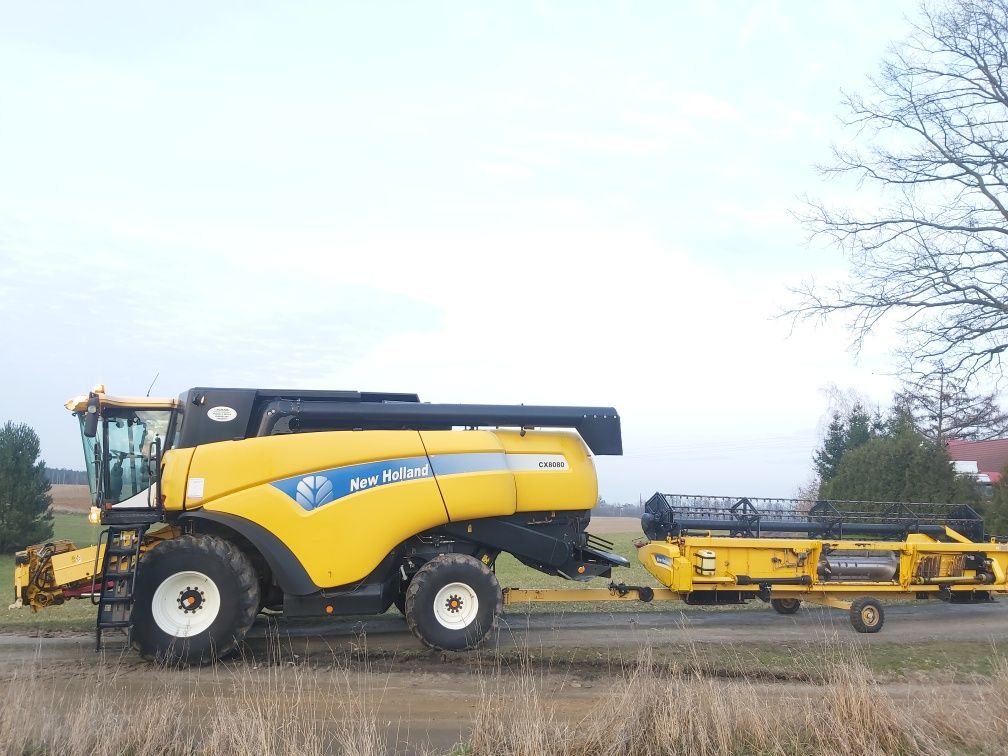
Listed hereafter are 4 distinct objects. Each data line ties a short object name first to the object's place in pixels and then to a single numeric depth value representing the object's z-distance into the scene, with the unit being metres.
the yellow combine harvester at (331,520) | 8.69
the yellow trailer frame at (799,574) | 10.95
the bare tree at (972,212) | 16.95
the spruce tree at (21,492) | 27.89
